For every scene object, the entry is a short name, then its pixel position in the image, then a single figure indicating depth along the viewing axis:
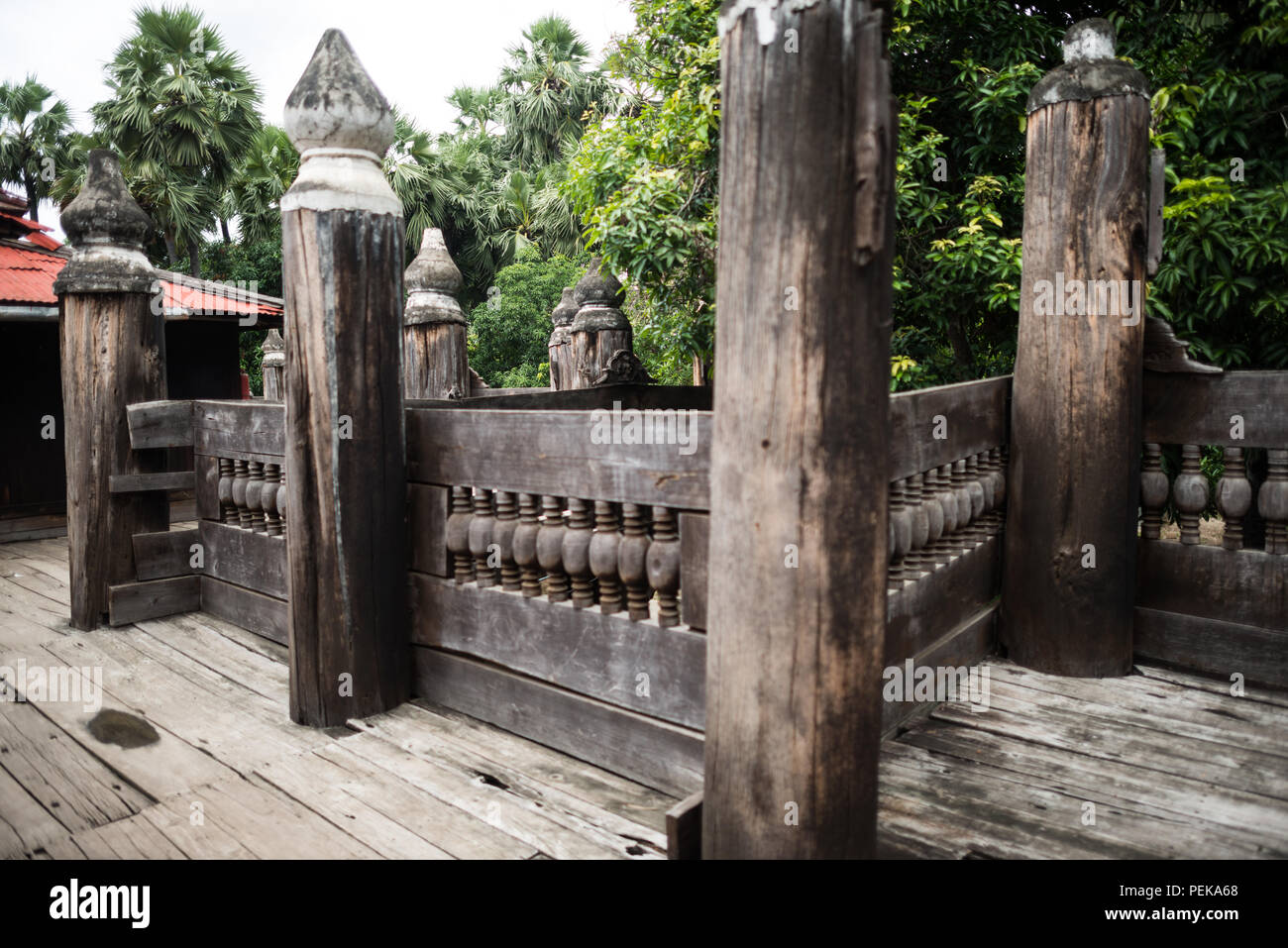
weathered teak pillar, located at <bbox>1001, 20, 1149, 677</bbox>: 3.32
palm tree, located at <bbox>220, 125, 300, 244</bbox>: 20.78
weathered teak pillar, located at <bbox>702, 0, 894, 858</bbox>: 1.73
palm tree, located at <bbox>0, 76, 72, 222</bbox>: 23.11
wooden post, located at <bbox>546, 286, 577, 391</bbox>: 7.38
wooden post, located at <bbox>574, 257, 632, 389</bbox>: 6.64
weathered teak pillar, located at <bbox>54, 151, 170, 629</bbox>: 4.29
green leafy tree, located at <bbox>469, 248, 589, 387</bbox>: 18.20
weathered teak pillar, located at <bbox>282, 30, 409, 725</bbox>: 2.98
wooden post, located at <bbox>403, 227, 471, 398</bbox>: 6.26
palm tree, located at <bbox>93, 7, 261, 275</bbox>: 18.62
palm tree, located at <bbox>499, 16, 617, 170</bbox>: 24.09
